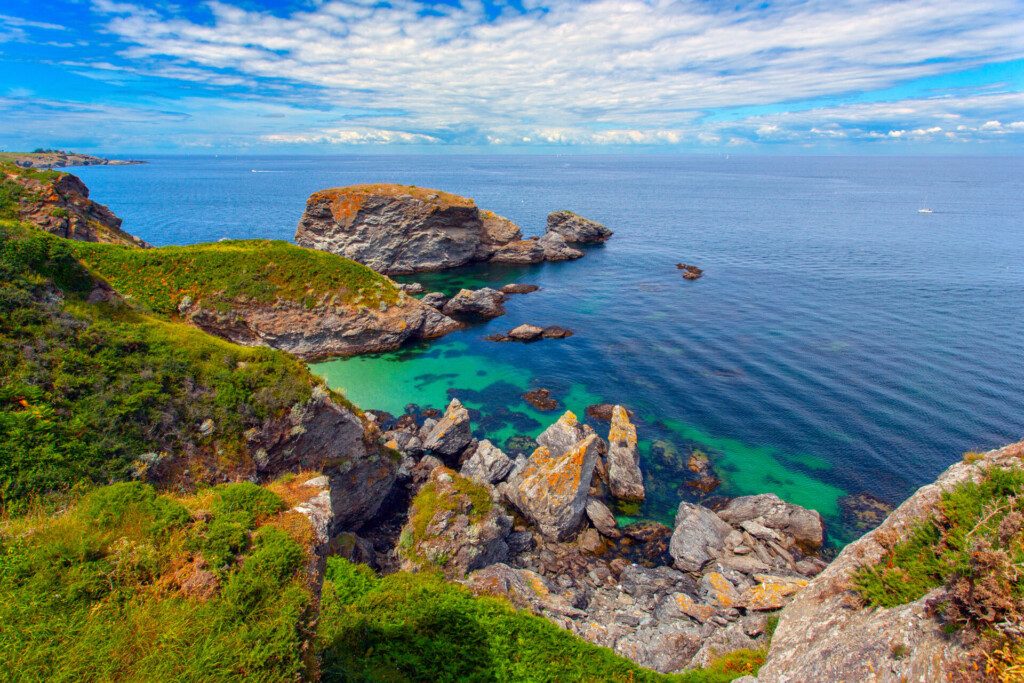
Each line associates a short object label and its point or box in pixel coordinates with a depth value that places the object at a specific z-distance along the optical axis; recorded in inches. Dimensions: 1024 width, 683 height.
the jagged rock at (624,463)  1090.1
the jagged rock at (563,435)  1165.1
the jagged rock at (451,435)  1184.8
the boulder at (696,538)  908.6
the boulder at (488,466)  1099.3
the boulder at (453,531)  806.5
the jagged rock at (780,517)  952.3
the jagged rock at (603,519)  995.3
